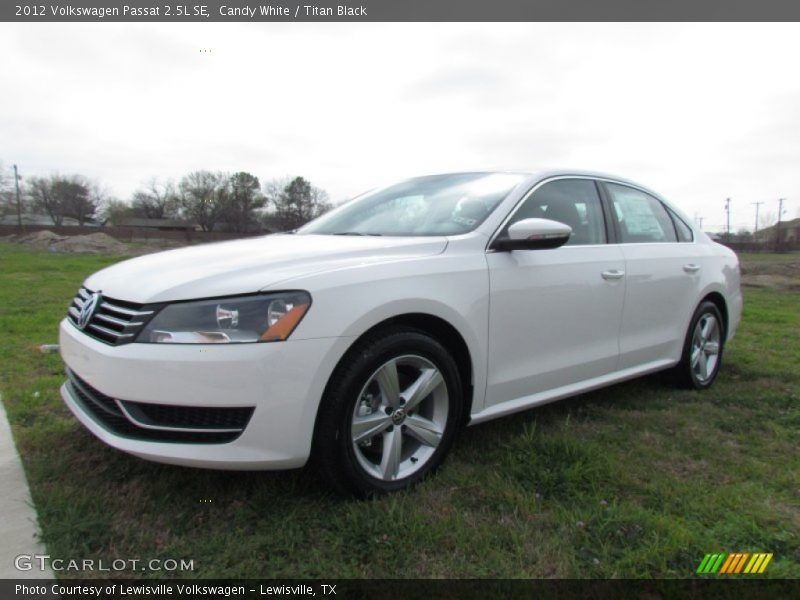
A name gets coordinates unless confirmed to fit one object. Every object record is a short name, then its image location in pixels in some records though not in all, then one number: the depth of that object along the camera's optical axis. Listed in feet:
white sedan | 7.11
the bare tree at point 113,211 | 222.44
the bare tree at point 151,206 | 228.43
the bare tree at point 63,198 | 223.10
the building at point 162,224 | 204.88
